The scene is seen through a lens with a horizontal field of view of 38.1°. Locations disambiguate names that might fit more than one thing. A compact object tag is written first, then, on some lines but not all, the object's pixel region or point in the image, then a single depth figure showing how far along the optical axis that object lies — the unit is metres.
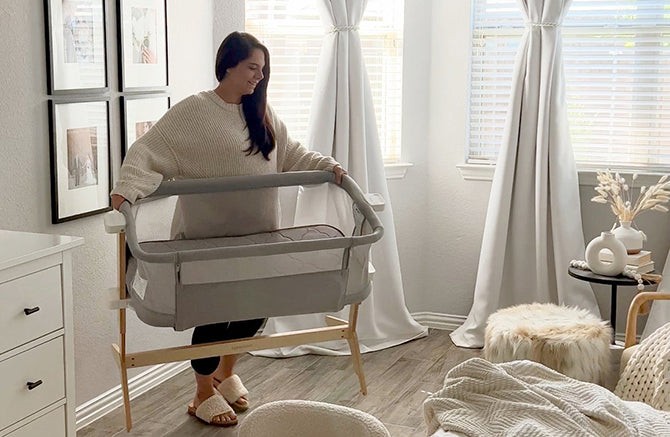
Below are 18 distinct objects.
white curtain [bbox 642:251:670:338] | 4.08
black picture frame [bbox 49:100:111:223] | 3.22
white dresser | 2.39
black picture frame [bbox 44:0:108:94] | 3.16
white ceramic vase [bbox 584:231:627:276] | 3.80
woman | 3.24
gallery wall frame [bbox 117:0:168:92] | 3.54
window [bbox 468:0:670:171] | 4.24
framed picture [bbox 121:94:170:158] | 3.59
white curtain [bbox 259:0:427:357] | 4.20
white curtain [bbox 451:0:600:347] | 4.20
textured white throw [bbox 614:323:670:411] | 2.68
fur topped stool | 3.21
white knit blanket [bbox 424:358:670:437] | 2.17
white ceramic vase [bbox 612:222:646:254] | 3.95
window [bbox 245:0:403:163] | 4.43
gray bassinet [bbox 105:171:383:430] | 2.96
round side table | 3.78
